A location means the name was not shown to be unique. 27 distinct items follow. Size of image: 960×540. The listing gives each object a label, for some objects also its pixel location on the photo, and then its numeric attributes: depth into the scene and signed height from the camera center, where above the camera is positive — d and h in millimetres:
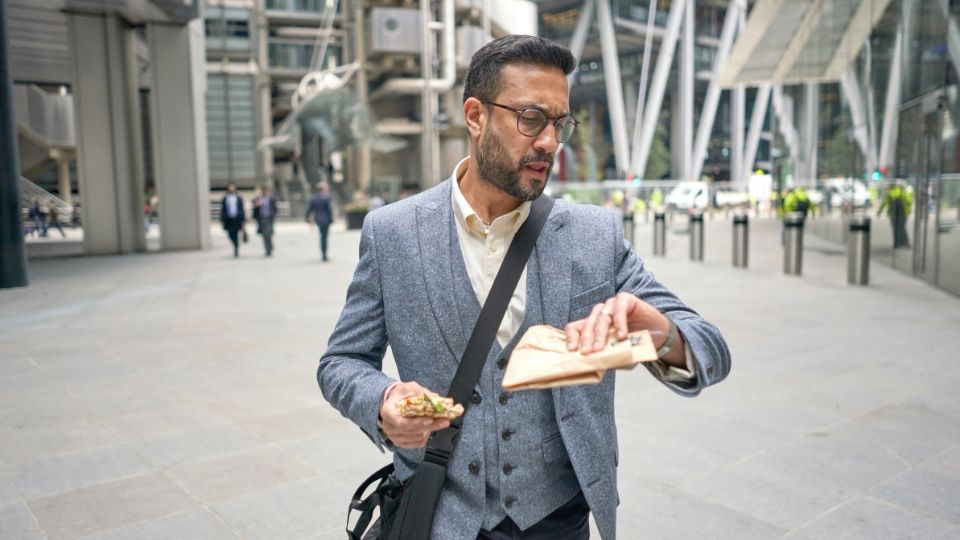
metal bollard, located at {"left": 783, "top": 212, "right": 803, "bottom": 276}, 12664 -1108
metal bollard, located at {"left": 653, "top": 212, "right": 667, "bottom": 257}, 17266 -1145
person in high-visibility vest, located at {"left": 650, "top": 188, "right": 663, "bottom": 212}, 37938 -863
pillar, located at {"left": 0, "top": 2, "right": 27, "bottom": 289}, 11852 -46
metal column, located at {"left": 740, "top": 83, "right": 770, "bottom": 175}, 61906 +4483
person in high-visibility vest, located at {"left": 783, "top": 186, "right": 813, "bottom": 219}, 20234 -601
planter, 31141 -1209
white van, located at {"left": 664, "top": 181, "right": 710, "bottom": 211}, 36594 -701
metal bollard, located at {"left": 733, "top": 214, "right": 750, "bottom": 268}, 14297 -1103
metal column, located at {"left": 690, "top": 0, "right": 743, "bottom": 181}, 56406 +6152
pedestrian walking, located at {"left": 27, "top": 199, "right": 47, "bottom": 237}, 27703 -861
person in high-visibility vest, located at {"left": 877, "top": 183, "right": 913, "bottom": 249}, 12688 -509
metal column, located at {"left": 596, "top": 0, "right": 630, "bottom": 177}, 54000 +7452
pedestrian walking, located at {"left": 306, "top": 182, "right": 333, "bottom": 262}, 17031 -497
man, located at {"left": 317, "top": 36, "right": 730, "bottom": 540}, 1648 -271
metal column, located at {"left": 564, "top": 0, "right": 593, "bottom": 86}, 56125 +11398
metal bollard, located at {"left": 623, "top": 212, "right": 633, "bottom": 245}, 19364 -1075
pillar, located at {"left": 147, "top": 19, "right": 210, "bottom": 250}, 18812 +1445
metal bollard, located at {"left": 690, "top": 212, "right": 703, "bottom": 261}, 15969 -1129
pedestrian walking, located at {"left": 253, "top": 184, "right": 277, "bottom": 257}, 18328 -642
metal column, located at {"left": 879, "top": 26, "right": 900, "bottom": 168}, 13664 +1203
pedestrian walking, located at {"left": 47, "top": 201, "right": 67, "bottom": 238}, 29078 -878
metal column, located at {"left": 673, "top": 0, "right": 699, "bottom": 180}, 54406 +7552
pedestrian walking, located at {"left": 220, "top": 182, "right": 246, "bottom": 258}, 18172 -558
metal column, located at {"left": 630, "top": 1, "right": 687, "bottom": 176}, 52750 +6634
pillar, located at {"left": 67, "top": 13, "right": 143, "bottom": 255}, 17859 +1487
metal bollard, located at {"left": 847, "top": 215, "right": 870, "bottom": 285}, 11188 -1064
